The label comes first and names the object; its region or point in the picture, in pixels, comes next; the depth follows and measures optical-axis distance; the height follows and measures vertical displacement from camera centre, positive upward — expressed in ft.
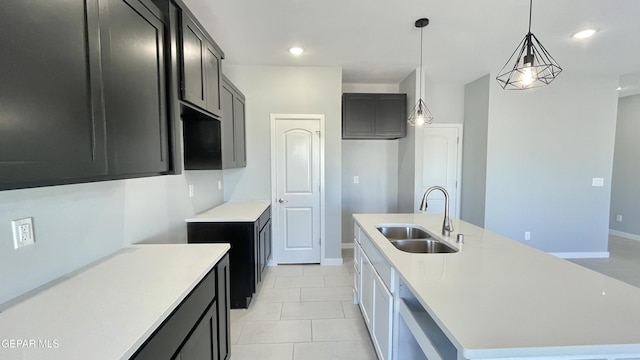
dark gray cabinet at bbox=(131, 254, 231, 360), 3.17 -2.37
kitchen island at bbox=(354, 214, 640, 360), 2.68 -1.77
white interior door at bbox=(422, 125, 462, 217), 14.60 +0.13
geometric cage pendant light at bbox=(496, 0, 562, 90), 5.16 +1.91
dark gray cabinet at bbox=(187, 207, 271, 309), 8.40 -2.65
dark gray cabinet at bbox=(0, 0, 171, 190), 2.48 +0.89
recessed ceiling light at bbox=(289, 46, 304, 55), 9.99 +4.40
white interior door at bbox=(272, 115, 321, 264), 12.08 -1.03
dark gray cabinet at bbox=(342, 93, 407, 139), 13.39 +2.54
